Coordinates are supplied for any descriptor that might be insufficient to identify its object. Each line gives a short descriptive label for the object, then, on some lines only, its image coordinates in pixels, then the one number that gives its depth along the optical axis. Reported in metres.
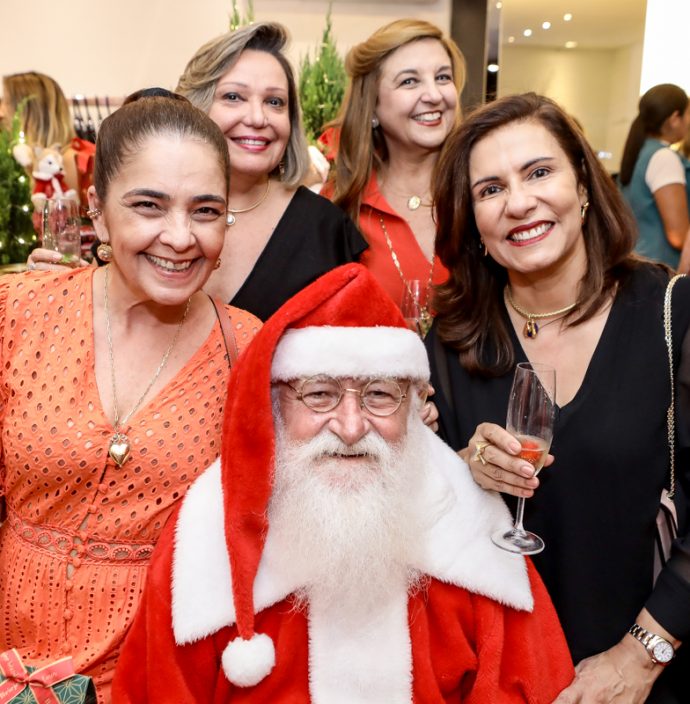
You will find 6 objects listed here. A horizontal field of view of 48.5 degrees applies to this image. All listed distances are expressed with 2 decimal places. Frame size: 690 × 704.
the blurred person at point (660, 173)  4.51
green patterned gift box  1.60
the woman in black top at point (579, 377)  1.86
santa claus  1.62
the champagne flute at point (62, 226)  2.51
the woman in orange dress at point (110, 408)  1.76
